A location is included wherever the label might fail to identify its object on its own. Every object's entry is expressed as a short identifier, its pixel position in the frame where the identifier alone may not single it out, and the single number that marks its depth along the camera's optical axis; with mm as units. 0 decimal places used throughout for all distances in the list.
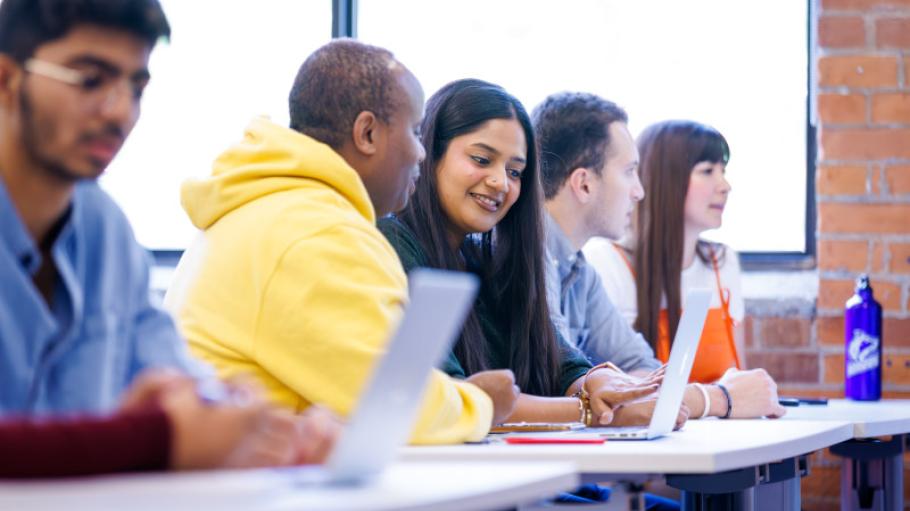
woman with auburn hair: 5091
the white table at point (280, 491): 1784
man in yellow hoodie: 3380
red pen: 3602
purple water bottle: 4894
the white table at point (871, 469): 4549
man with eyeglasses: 2485
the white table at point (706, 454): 3357
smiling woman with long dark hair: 4218
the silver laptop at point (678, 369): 3691
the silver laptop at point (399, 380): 2087
